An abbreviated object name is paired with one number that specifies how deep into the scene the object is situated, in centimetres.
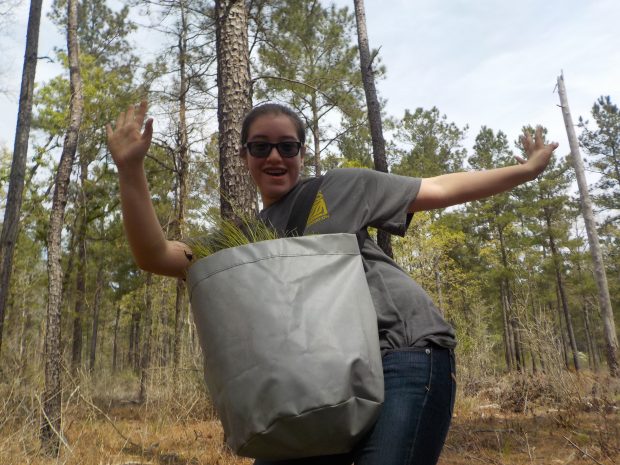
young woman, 105
